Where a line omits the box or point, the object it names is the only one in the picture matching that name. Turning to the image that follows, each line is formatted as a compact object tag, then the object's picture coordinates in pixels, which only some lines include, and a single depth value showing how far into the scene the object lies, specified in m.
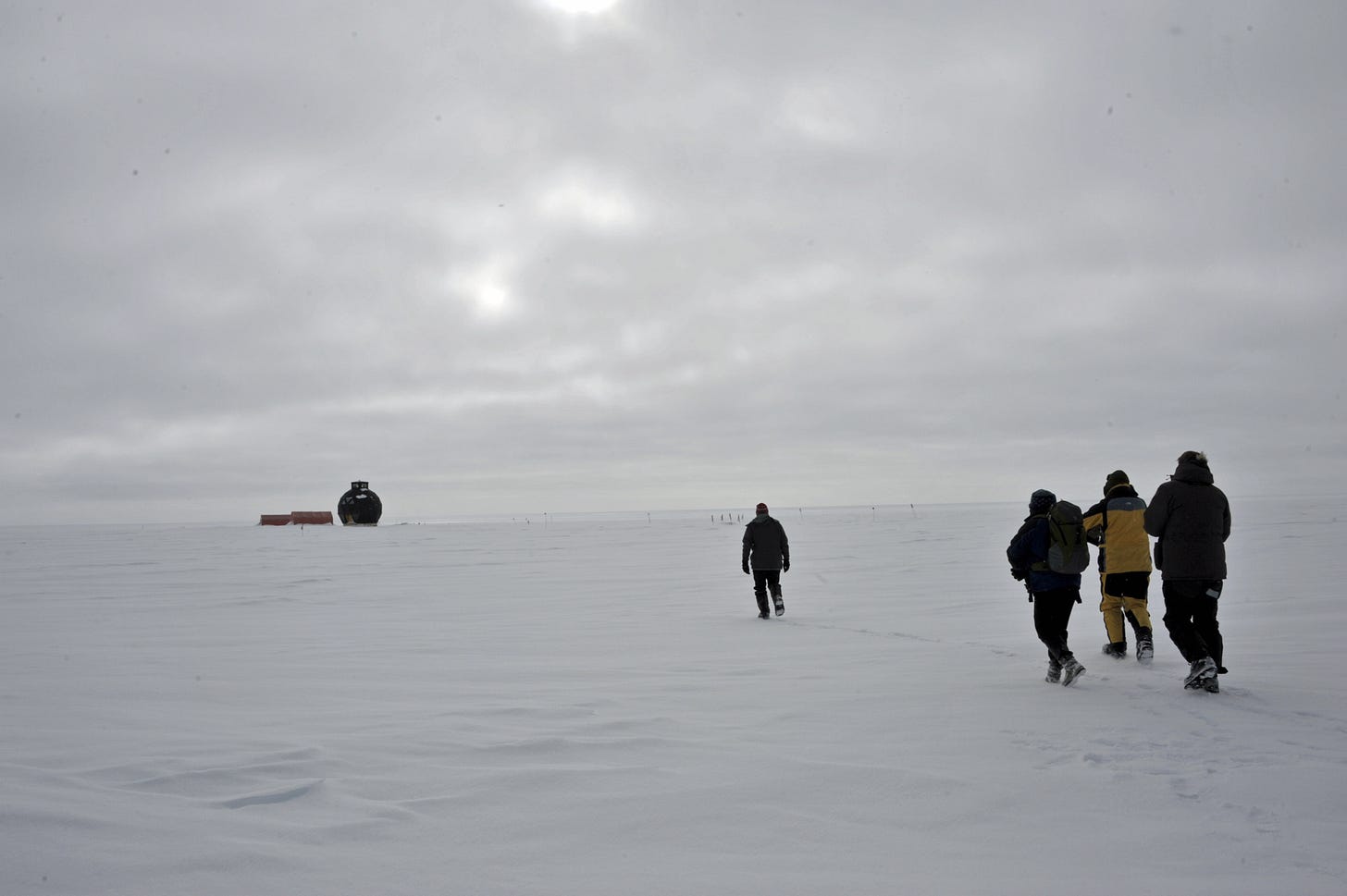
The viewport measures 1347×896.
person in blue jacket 7.68
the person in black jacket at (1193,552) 7.21
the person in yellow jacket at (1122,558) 8.62
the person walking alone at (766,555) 13.65
